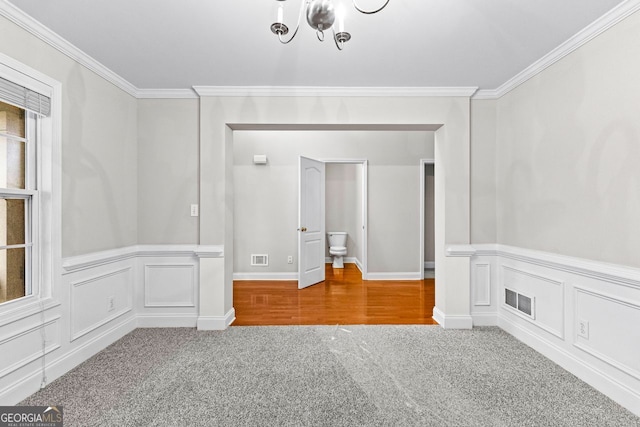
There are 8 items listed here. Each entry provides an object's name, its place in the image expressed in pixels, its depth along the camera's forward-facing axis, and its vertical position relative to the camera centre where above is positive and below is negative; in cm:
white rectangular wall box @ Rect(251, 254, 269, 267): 533 -77
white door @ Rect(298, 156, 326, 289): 488 -14
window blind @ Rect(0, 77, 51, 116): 193 +77
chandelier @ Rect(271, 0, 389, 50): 126 +83
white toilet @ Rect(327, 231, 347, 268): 629 -67
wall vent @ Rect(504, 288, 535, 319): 285 -85
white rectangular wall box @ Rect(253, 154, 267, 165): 521 +92
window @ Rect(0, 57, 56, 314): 202 +17
